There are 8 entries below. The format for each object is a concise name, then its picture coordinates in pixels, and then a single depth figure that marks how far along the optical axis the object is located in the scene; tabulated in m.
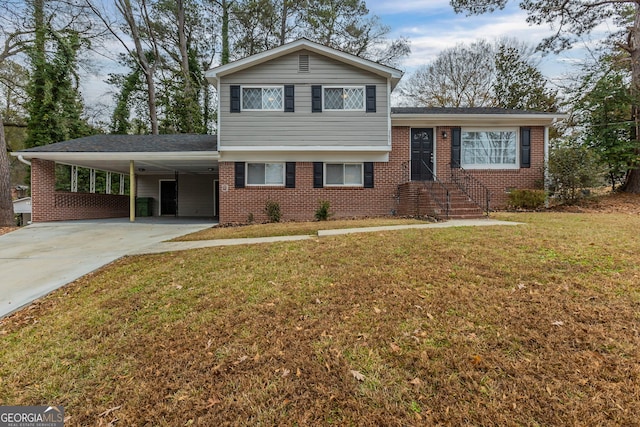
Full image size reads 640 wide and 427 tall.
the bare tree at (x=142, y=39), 20.16
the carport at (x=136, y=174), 12.10
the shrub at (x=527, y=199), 11.38
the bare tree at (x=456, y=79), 23.50
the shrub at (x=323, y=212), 11.35
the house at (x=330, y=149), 11.55
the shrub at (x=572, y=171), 11.23
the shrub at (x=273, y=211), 11.57
